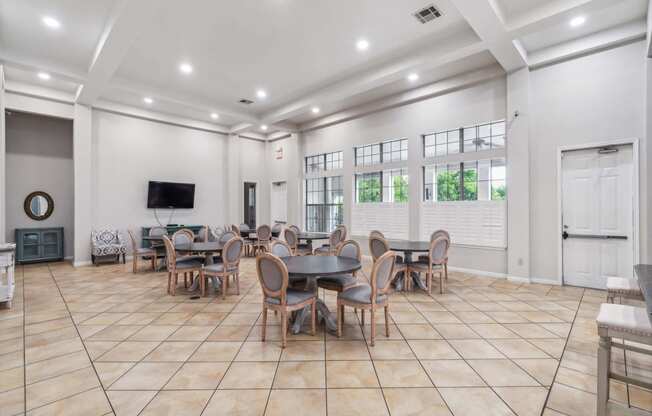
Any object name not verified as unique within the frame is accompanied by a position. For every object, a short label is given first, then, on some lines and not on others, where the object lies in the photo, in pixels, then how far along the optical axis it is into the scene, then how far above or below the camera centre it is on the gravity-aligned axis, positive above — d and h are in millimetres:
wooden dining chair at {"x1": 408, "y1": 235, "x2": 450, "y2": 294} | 4602 -773
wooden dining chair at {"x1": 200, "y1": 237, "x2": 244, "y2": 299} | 4445 -817
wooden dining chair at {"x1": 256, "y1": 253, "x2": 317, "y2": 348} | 2896 -782
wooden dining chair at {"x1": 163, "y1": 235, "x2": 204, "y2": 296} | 4570 -828
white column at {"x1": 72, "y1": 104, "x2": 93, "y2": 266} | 6840 +699
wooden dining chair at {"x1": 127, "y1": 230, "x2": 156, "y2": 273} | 6207 -839
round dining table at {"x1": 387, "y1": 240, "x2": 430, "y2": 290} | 4758 -639
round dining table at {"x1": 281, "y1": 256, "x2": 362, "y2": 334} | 3025 -597
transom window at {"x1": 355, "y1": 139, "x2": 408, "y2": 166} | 7062 +1336
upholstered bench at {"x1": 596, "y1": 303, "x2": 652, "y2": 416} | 1824 -756
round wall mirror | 7184 +145
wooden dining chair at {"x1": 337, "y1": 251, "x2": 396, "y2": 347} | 2918 -844
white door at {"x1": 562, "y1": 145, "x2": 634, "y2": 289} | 4461 -111
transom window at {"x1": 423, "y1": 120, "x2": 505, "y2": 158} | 5684 +1328
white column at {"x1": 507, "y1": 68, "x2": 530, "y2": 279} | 5176 +570
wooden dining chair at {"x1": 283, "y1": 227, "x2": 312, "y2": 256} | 6574 -686
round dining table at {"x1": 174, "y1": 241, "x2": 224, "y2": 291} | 4758 -598
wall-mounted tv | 7871 +403
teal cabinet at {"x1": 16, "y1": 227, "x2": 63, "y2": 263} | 6957 -750
